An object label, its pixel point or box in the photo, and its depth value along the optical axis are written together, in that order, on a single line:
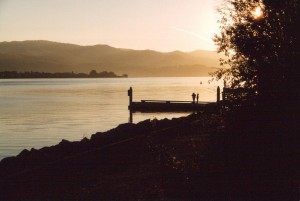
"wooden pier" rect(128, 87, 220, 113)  55.25
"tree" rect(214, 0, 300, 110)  15.48
